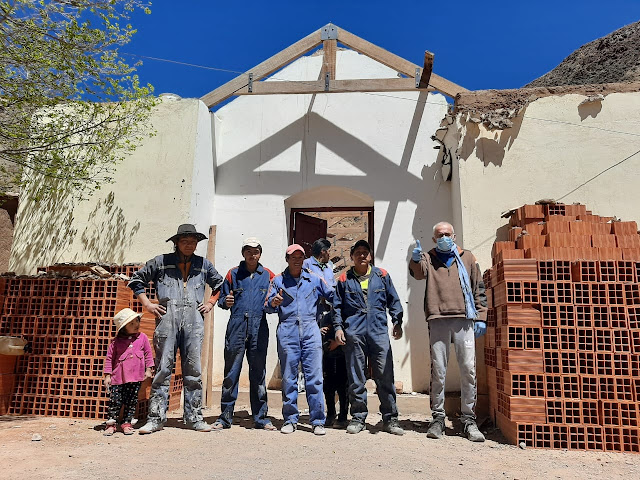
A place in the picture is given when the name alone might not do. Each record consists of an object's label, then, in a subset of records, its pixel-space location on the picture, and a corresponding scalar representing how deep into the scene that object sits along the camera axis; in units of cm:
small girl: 486
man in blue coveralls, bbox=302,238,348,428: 534
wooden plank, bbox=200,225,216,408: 663
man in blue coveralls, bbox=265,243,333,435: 489
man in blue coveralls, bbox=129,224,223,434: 477
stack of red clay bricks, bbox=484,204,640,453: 455
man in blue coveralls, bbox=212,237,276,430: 504
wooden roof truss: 745
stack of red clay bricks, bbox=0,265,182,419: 548
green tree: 566
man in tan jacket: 487
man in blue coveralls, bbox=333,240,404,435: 500
